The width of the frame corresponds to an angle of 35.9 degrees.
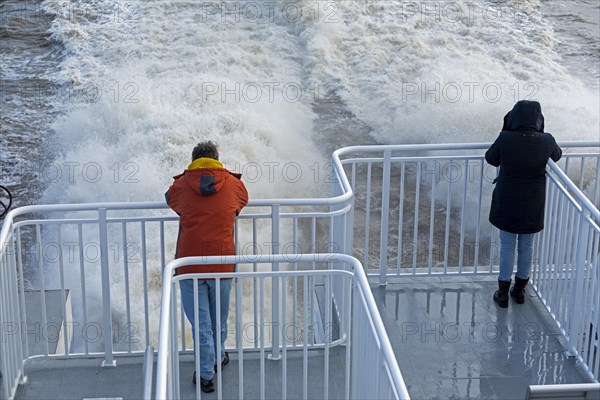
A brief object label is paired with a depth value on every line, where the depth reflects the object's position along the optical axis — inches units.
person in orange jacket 210.5
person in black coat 245.9
